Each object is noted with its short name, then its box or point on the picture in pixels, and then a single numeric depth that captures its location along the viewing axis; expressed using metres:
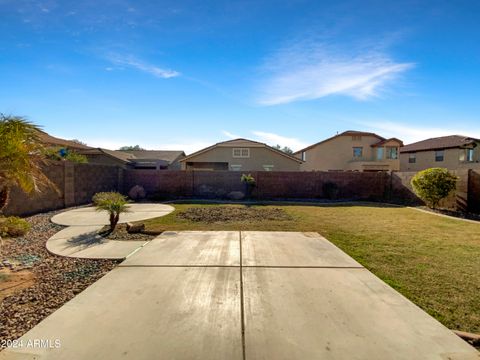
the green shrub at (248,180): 15.73
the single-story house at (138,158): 25.46
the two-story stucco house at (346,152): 30.77
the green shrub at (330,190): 15.95
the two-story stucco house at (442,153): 25.78
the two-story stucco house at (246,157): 24.42
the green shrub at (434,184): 11.06
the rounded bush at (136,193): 14.77
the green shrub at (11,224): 4.61
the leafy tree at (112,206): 6.81
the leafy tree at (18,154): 3.72
